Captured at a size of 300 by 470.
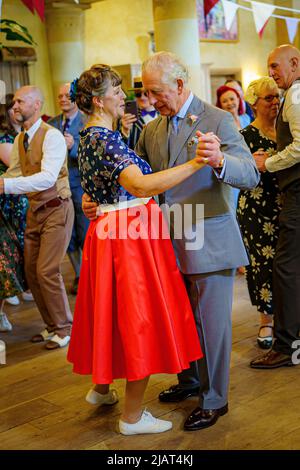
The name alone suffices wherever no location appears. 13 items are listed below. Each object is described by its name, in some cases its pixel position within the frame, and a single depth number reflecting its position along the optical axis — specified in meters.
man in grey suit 2.38
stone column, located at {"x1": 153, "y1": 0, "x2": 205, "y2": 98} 6.97
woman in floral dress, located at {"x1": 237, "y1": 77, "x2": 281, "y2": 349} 3.36
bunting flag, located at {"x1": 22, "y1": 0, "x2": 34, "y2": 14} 4.08
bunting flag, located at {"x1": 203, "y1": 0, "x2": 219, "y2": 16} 5.75
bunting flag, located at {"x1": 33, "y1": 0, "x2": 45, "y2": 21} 3.85
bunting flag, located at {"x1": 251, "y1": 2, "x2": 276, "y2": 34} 5.96
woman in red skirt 2.37
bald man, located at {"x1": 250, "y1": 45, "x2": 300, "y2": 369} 3.12
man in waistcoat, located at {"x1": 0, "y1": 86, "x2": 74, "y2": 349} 3.73
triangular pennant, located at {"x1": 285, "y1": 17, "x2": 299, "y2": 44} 6.47
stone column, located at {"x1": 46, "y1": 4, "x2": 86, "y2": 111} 8.93
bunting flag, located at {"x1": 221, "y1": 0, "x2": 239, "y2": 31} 5.39
